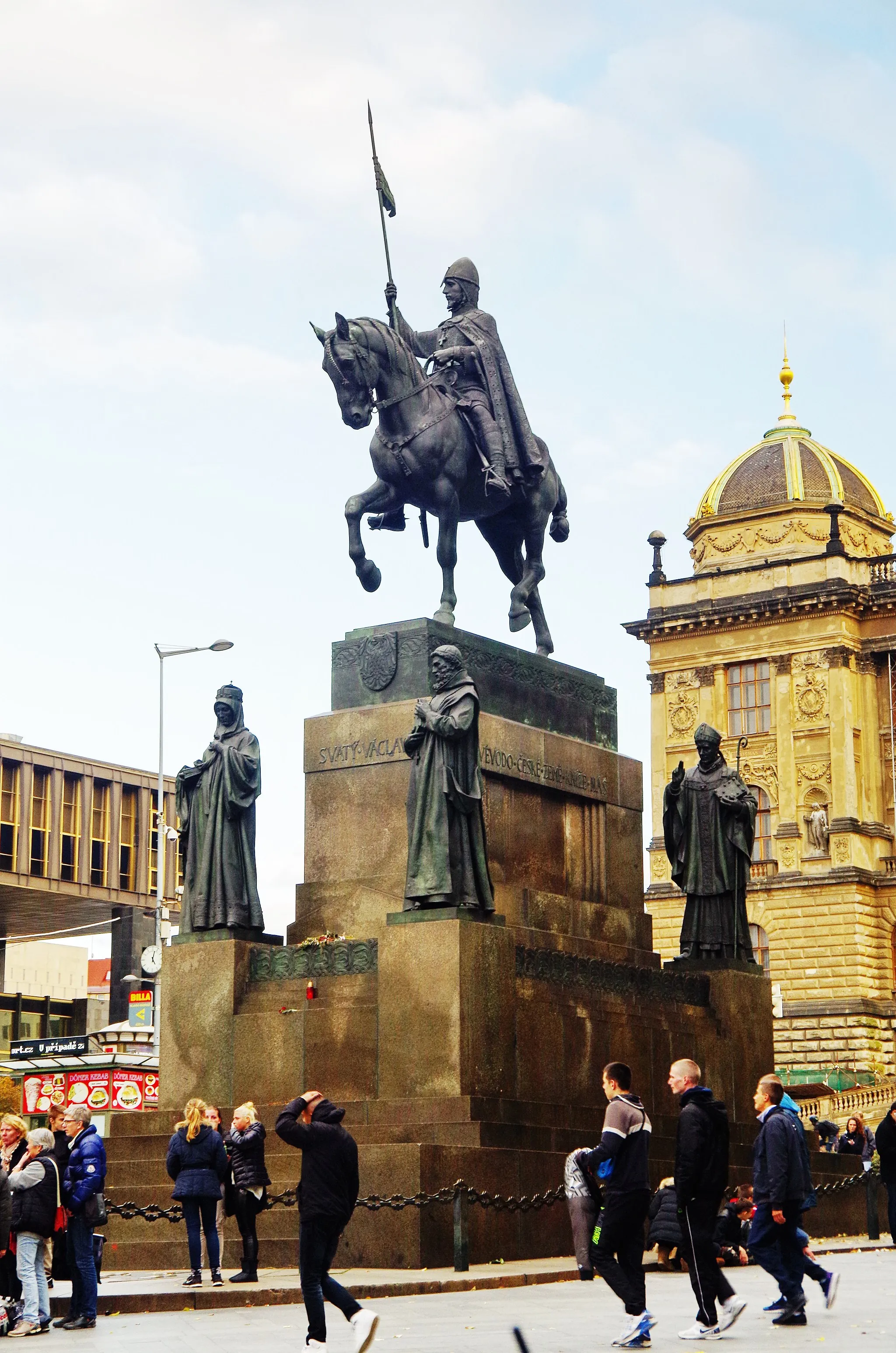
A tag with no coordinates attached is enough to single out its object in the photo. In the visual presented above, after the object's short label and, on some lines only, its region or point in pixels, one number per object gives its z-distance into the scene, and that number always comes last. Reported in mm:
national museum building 71438
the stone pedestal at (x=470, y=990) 19031
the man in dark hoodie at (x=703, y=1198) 13062
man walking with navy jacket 13688
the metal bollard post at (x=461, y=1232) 17109
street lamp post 49219
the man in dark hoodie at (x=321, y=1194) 12375
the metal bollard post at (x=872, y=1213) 22672
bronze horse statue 22578
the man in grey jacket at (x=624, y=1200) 12898
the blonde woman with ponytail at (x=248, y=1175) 17359
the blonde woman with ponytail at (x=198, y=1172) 17406
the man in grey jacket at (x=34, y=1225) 15016
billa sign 55250
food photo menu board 41125
